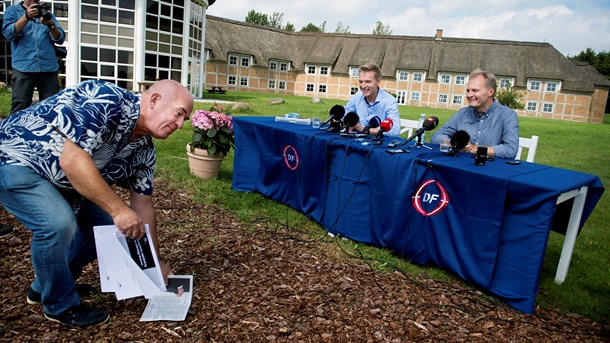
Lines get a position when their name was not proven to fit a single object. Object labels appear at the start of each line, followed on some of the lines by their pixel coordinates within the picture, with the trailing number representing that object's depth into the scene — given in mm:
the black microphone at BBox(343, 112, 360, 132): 4589
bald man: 2025
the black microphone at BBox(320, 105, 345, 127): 4715
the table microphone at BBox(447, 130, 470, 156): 3654
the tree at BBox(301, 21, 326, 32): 75912
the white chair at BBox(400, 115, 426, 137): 5491
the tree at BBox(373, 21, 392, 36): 73750
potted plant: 5609
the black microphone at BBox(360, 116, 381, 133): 4496
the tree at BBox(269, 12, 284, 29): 74938
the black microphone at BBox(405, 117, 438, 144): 3736
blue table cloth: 2947
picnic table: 32897
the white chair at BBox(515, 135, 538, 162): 4281
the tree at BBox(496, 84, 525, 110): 32344
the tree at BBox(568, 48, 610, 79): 61625
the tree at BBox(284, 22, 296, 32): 75838
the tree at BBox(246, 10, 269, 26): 75250
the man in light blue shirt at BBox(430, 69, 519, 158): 3959
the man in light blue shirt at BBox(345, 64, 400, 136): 5066
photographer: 5613
